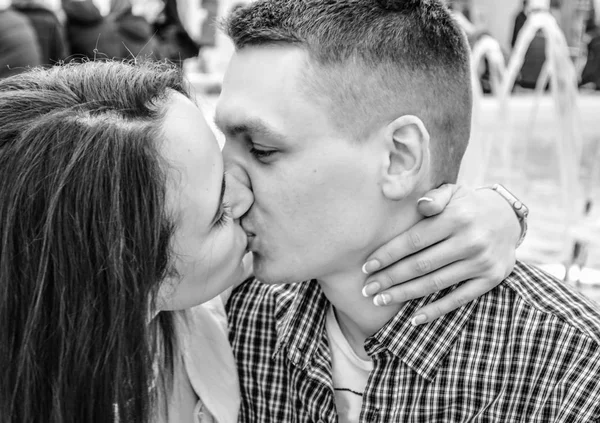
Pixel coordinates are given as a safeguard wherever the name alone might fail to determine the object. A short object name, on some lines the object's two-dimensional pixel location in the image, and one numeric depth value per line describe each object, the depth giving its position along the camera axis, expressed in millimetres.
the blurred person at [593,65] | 5633
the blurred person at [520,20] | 6012
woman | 1284
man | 1476
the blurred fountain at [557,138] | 3209
